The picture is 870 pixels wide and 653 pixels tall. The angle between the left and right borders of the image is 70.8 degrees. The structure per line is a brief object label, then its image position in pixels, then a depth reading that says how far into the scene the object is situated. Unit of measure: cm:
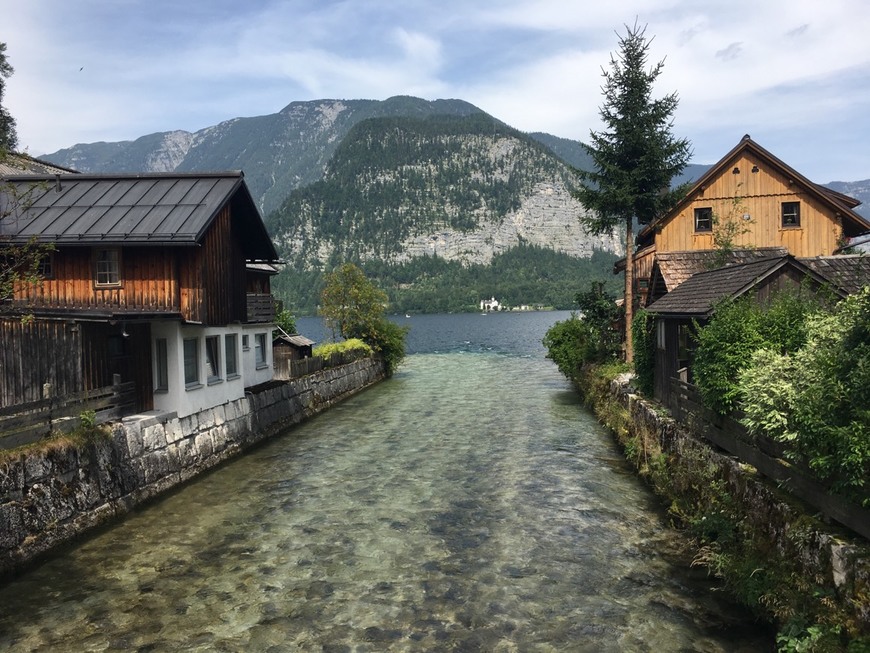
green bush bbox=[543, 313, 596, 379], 3984
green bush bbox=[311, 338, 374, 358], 4278
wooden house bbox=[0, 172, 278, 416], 1709
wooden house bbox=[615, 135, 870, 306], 3538
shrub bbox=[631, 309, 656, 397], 2372
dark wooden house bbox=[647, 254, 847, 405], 1802
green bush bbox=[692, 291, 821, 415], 1368
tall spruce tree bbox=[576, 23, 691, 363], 3278
